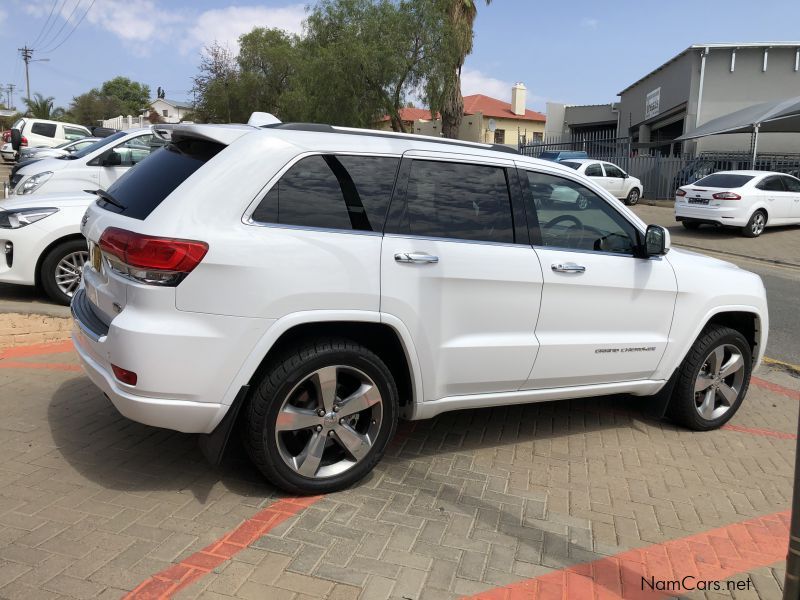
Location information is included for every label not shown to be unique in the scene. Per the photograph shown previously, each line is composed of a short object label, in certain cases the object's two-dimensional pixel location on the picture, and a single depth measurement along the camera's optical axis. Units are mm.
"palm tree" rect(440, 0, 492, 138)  26047
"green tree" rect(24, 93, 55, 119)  58125
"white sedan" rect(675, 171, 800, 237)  17141
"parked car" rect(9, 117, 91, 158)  24969
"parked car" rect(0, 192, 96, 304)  6535
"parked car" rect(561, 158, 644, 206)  23078
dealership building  29266
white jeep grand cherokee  3102
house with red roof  52531
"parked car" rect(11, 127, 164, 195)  8789
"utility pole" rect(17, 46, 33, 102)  76350
